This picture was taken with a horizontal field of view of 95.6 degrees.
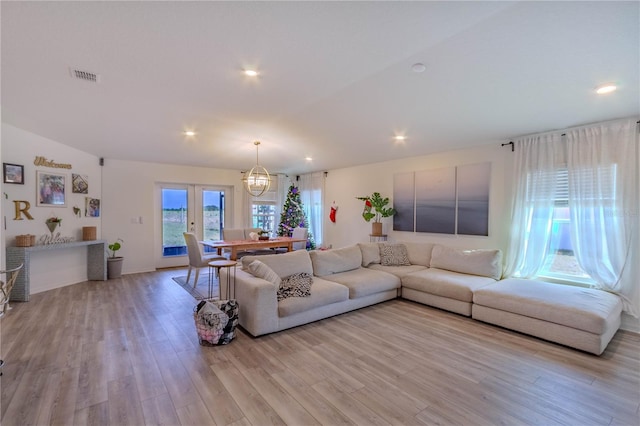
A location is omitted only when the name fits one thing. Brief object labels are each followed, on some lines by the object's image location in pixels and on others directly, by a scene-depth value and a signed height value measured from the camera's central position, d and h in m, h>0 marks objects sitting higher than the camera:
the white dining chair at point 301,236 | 6.96 -0.61
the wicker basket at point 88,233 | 5.41 -0.40
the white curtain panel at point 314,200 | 7.90 +0.31
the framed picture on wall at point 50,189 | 4.68 +0.38
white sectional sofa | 2.97 -0.98
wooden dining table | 5.16 -0.63
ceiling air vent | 2.58 +1.25
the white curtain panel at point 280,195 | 8.61 +0.47
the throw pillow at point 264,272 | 3.36 -0.73
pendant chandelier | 5.47 +0.61
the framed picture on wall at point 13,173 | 4.17 +0.57
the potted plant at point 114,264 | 5.71 -1.05
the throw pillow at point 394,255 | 5.00 -0.78
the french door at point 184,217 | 6.88 -0.13
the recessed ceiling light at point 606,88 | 2.61 +1.12
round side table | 3.57 -0.77
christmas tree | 7.93 -0.17
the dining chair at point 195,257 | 4.94 -0.80
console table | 4.17 -0.70
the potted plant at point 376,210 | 5.99 +0.01
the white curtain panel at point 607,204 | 3.33 +0.07
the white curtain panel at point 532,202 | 3.98 +0.11
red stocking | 7.50 -0.03
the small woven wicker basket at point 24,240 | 4.28 -0.42
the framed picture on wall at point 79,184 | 5.28 +0.52
